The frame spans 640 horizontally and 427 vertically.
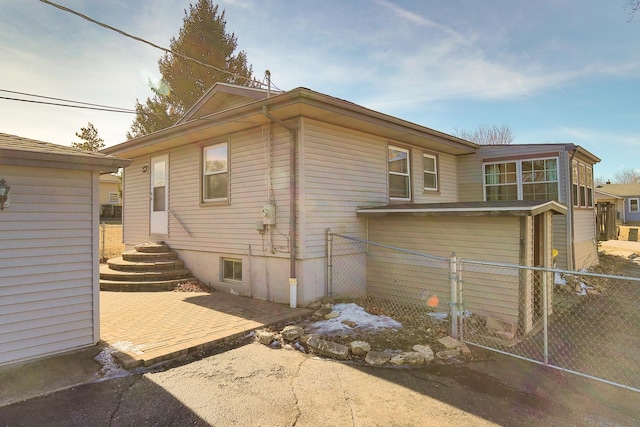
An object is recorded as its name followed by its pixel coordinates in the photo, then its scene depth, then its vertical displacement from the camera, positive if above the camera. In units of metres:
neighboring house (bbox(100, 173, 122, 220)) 30.30 +1.76
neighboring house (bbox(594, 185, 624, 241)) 13.83 -0.30
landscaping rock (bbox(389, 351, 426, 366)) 3.99 -1.73
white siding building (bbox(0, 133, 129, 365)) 3.84 -0.38
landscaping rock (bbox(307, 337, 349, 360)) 4.20 -1.70
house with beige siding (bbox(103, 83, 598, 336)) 5.76 +0.38
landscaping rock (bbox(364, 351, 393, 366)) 4.00 -1.73
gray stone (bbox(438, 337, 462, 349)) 4.40 -1.71
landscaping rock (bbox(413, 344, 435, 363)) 4.07 -1.70
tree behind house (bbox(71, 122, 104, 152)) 30.29 +7.34
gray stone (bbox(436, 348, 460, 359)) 4.19 -1.76
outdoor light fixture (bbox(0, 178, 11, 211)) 3.71 +0.29
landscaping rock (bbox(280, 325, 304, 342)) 4.72 -1.67
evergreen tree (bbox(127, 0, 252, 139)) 19.70 +8.58
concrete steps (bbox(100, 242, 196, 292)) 7.72 -1.34
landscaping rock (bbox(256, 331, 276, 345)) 4.64 -1.70
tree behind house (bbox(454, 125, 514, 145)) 29.50 +7.16
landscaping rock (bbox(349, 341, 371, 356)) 4.22 -1.69
